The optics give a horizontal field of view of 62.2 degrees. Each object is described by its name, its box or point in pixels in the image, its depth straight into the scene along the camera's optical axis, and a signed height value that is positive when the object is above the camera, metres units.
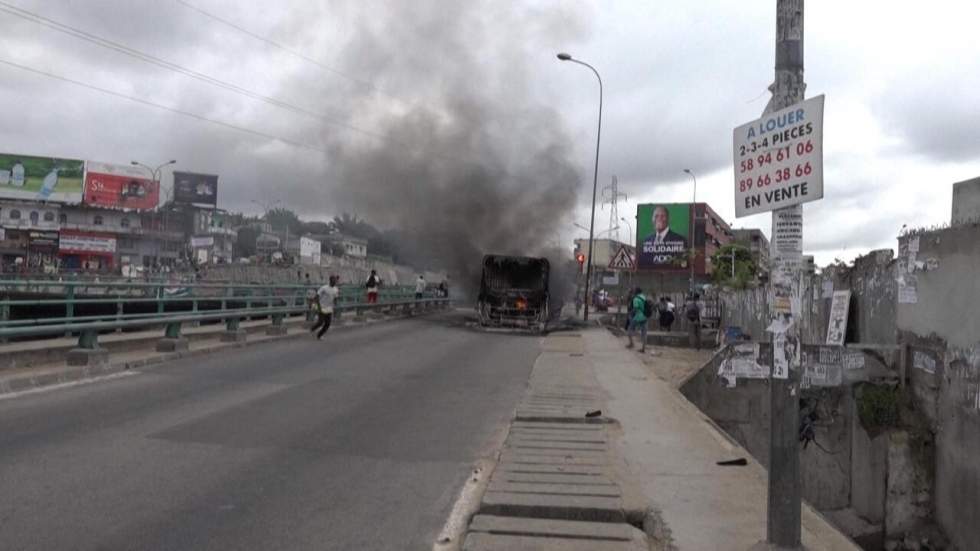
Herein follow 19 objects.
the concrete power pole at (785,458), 4.46 -0.80
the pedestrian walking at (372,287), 25.28 +0.23
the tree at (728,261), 50.86 +3.51
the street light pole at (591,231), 33.30 +3.16
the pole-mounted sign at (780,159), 4.30 +0.86
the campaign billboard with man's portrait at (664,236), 71.88 +6.41
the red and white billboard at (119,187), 63.00 +7.51
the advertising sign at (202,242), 56.16 +3.09
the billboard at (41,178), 59.34 +7.49
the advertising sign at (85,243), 55.01 +2.60
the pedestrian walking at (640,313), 19.73 -0.15
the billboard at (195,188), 70.50 +8.57
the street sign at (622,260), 24.38 +1.38
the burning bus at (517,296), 27.06 +0.16
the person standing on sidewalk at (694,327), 25.06 -0.54
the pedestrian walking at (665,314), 28.43 -0.22
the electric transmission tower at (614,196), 60.91 +8.31
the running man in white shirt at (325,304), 18.34 -0.26
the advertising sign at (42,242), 57.06 +2.65
